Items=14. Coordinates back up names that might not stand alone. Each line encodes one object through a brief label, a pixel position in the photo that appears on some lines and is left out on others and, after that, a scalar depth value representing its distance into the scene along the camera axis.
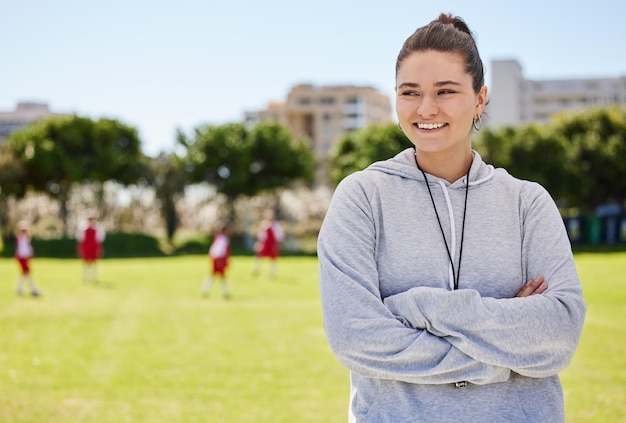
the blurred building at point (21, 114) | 138.00
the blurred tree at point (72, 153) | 42.84
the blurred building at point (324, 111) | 103.56
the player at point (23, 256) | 17.97
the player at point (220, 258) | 17.75
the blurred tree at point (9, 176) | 41.50
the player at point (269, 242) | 23.61
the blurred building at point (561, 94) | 101.94
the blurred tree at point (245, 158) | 43.31
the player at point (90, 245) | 22.08
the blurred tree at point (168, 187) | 45.75
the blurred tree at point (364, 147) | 40.12
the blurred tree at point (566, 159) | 42.38
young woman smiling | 2.09
